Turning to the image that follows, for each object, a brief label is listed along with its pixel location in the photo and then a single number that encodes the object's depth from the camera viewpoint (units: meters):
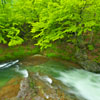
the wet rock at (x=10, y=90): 4.88
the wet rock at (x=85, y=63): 9.22
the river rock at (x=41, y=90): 4.74
